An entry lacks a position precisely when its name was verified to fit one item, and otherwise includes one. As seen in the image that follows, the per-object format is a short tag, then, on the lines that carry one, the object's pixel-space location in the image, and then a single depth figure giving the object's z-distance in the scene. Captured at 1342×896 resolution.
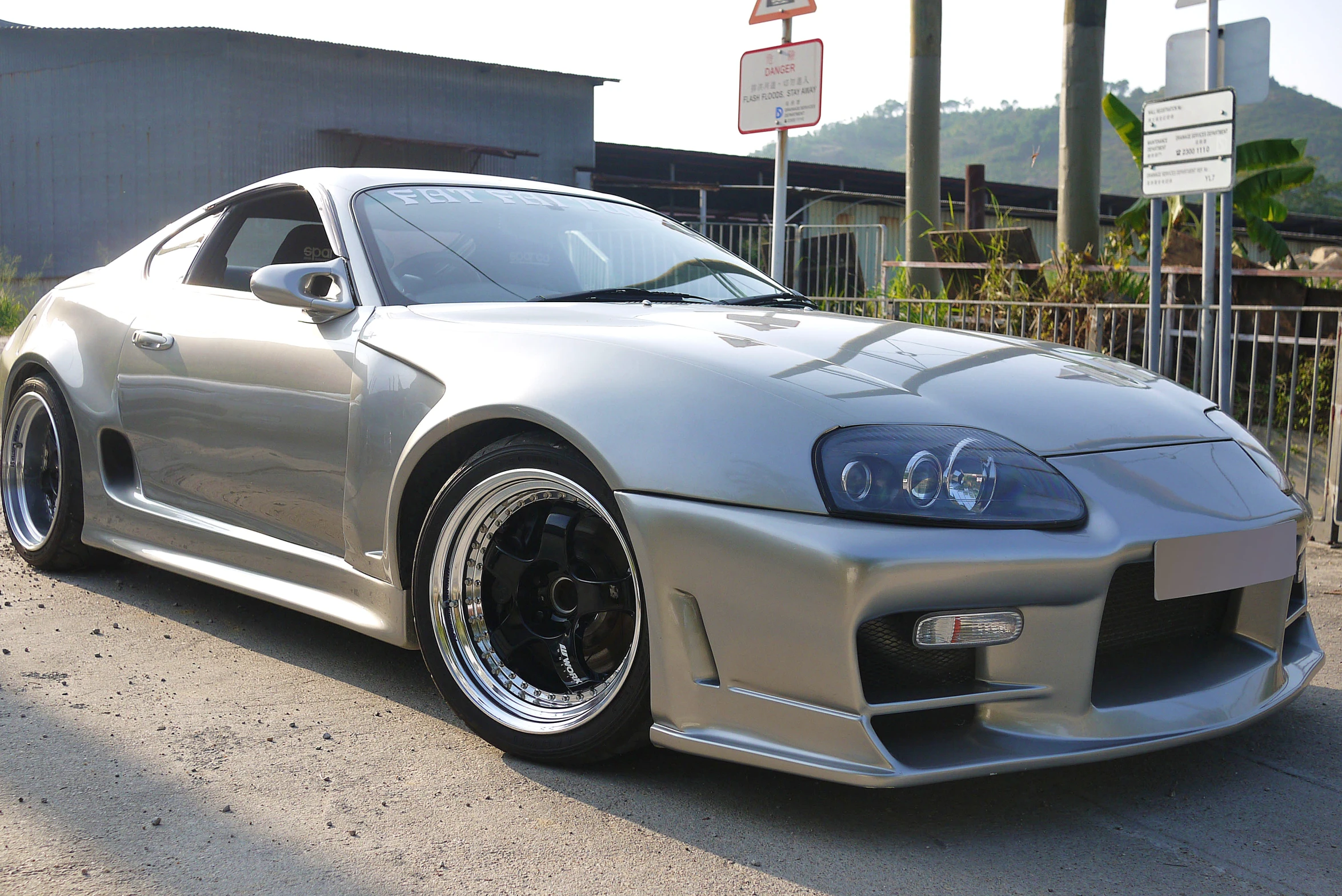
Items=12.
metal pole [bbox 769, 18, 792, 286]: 6.38
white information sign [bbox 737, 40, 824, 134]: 6.16
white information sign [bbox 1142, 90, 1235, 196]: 5.27
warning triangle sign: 6.18
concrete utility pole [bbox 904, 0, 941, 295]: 10.90
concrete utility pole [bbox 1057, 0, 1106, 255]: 9.37
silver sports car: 2.07
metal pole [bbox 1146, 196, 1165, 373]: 5.75
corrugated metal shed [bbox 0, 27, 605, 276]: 20.39
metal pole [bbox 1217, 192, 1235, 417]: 5.35
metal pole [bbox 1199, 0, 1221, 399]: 5.76
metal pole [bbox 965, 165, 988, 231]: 11.49
